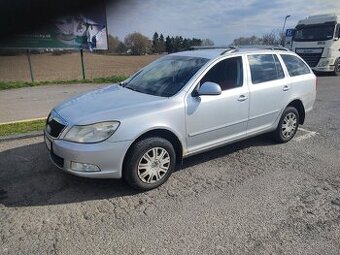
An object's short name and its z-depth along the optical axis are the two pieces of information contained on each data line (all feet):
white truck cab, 47.93
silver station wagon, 11.07
